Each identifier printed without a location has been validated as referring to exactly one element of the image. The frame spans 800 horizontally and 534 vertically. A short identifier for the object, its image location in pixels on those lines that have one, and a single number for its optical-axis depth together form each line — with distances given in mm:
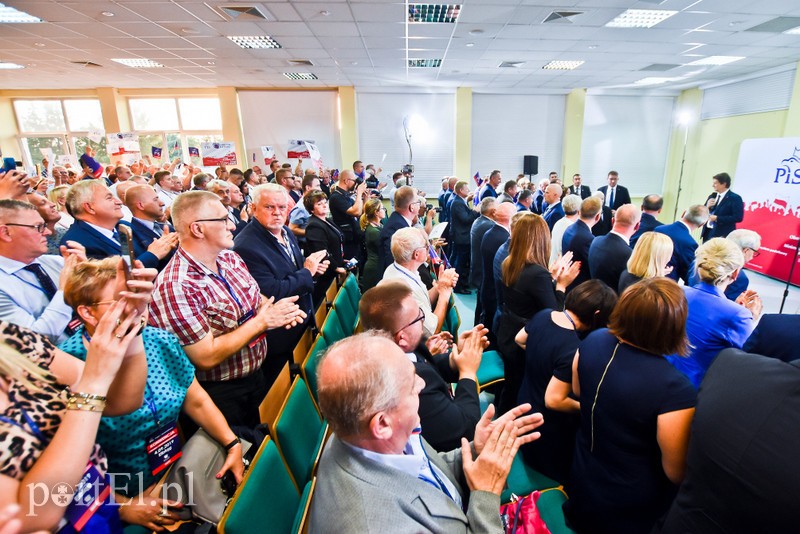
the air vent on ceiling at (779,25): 4963
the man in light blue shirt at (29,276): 1729
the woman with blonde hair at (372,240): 4129
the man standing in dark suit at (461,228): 5535
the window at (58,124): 10859
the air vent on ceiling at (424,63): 7376
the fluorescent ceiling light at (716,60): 6973
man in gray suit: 842
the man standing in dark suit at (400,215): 3672
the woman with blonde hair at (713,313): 1863
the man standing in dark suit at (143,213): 2752
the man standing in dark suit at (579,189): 8281
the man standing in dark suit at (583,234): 3641
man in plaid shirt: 1597
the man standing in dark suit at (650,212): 4117
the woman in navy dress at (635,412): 1211
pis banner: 6079
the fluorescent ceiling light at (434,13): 4697
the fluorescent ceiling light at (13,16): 4660
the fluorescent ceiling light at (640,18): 4793
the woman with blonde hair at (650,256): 2477
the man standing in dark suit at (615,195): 7722
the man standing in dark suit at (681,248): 3400
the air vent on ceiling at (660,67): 7570
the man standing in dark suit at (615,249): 3154
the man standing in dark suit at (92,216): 2418
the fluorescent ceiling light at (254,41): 5914
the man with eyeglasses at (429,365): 1366
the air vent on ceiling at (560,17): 4796
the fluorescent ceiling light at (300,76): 8758
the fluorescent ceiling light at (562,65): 7531
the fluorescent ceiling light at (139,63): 7270
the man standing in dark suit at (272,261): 2307
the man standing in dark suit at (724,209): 5855
